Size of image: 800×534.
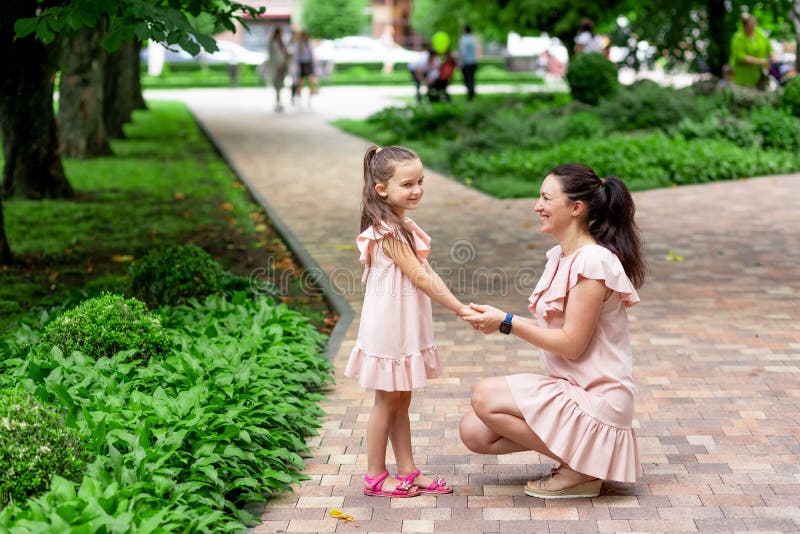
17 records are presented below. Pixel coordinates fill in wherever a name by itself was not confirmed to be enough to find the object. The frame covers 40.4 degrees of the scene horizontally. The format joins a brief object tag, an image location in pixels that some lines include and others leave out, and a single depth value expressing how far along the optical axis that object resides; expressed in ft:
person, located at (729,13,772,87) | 58.18
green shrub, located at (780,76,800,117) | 55.01
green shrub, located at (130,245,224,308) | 23.75
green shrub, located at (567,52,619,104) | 65.82
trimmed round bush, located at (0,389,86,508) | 12.79
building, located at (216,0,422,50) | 233.76
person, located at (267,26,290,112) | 84.94
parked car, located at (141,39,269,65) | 173.83
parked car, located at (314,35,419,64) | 190.19
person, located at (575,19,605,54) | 75.89
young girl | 14.39
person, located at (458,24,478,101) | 86.89
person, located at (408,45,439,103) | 84.74
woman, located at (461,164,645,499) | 14.07
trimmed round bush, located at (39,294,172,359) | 18.97
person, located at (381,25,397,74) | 181.78
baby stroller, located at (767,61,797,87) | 75.10
